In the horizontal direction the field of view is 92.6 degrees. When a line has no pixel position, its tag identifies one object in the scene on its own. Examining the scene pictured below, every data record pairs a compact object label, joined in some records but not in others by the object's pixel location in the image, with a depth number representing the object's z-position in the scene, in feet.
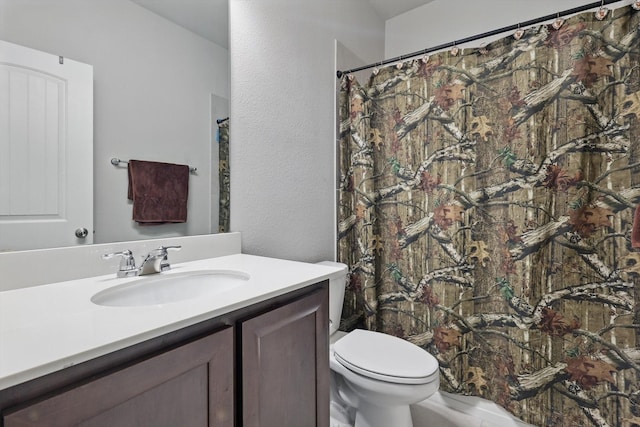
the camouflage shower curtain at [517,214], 4.25
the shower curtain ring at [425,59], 5.40
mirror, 3.02
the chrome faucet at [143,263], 3.10
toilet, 3.91
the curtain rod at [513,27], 4.14
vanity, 1.53
